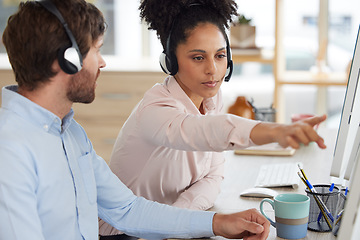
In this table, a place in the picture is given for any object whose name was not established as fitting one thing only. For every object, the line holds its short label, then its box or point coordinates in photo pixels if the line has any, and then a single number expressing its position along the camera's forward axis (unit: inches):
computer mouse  83.6
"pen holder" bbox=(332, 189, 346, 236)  72.8
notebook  104.7
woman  81.6
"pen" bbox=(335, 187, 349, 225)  72.5
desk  81.9
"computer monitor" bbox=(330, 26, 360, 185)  70.6
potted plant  155.0
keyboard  88.0
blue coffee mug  71.6
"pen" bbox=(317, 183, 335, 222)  76.2
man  64.5
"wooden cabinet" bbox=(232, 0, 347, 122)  153.7
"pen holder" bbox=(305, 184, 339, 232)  74.3
